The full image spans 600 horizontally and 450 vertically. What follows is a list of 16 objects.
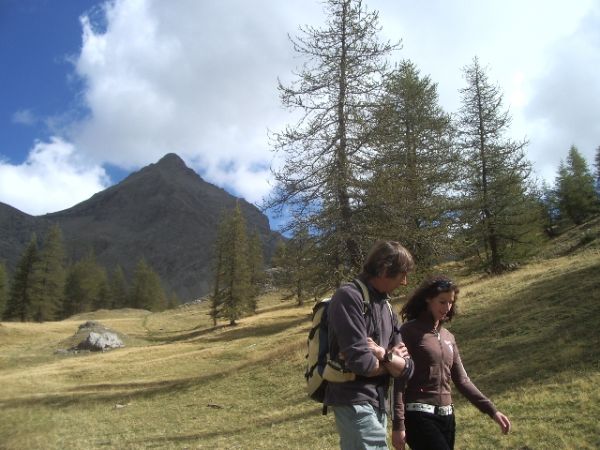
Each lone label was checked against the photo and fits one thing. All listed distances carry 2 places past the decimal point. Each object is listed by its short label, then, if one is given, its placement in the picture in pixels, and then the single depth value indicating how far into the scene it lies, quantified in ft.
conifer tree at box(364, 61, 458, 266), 52.31
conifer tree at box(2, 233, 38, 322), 206.08
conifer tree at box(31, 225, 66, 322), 208.03
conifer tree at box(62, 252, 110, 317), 266.57
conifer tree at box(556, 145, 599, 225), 173.17
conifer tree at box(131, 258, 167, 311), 291.38
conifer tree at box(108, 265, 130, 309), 299.99
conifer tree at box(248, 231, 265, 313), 182.03
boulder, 119.44
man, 10.62
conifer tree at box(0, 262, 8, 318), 223.10
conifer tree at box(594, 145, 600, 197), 189.29
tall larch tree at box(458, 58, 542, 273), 87.40
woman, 12.90
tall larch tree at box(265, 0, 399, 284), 51.70
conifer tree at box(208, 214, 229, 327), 153.58
